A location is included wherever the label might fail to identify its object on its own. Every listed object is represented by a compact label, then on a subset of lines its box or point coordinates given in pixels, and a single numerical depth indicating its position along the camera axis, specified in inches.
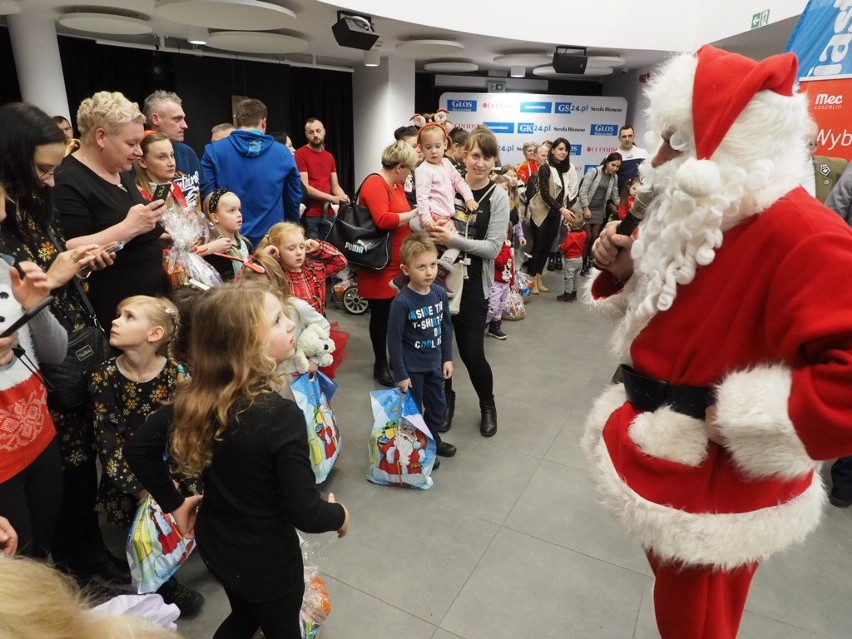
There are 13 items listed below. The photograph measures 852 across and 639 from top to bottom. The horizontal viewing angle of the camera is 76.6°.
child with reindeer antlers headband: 115.3
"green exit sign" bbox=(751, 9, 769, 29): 236.7
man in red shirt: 222.1
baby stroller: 199.3
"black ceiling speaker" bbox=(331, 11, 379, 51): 207.2
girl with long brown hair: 49.0
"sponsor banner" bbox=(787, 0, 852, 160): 138.5
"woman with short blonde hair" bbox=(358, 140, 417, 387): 131.3
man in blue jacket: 132.0
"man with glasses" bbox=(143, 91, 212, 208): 126.6
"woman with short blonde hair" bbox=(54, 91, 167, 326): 79.6
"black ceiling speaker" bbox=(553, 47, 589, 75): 297.1
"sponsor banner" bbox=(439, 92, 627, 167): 408.5
